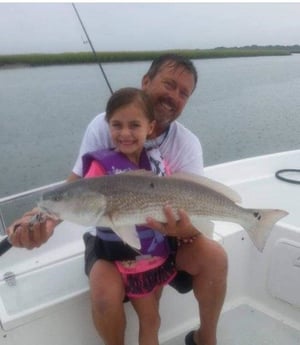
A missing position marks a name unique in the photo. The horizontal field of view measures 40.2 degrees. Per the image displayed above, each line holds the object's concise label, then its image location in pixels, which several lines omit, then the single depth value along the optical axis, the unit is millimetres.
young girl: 2053
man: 1925
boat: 2086
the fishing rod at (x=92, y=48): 3377
